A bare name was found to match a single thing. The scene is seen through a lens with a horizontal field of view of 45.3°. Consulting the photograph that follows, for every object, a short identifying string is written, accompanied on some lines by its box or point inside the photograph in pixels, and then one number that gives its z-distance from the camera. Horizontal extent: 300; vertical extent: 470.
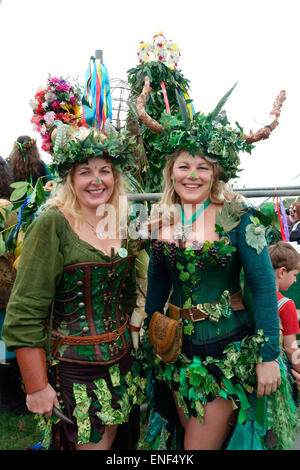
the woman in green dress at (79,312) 1.58
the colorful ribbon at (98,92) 2.54
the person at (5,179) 3.16
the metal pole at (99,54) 2.99
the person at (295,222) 4.95
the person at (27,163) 3.24
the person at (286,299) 2.24
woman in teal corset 1.74
